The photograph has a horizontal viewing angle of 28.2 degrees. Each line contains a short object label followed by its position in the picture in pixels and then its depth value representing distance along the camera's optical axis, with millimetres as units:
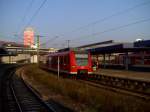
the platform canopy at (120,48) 39025
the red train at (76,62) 28375
